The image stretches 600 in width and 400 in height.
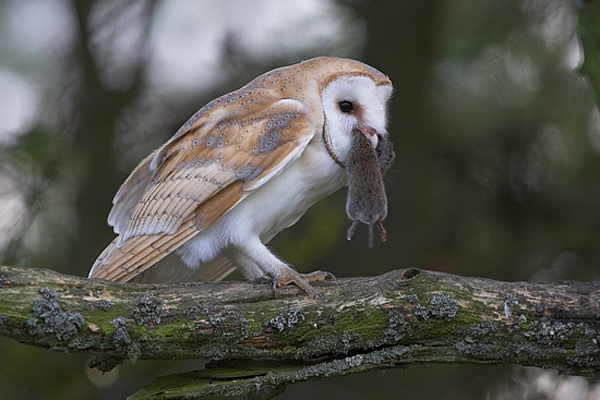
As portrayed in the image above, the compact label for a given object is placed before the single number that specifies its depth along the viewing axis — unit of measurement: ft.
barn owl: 16.31
